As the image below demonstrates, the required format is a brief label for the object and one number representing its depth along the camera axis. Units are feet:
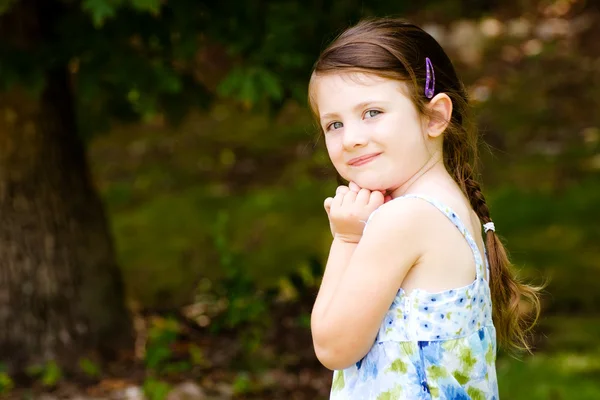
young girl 11.80
